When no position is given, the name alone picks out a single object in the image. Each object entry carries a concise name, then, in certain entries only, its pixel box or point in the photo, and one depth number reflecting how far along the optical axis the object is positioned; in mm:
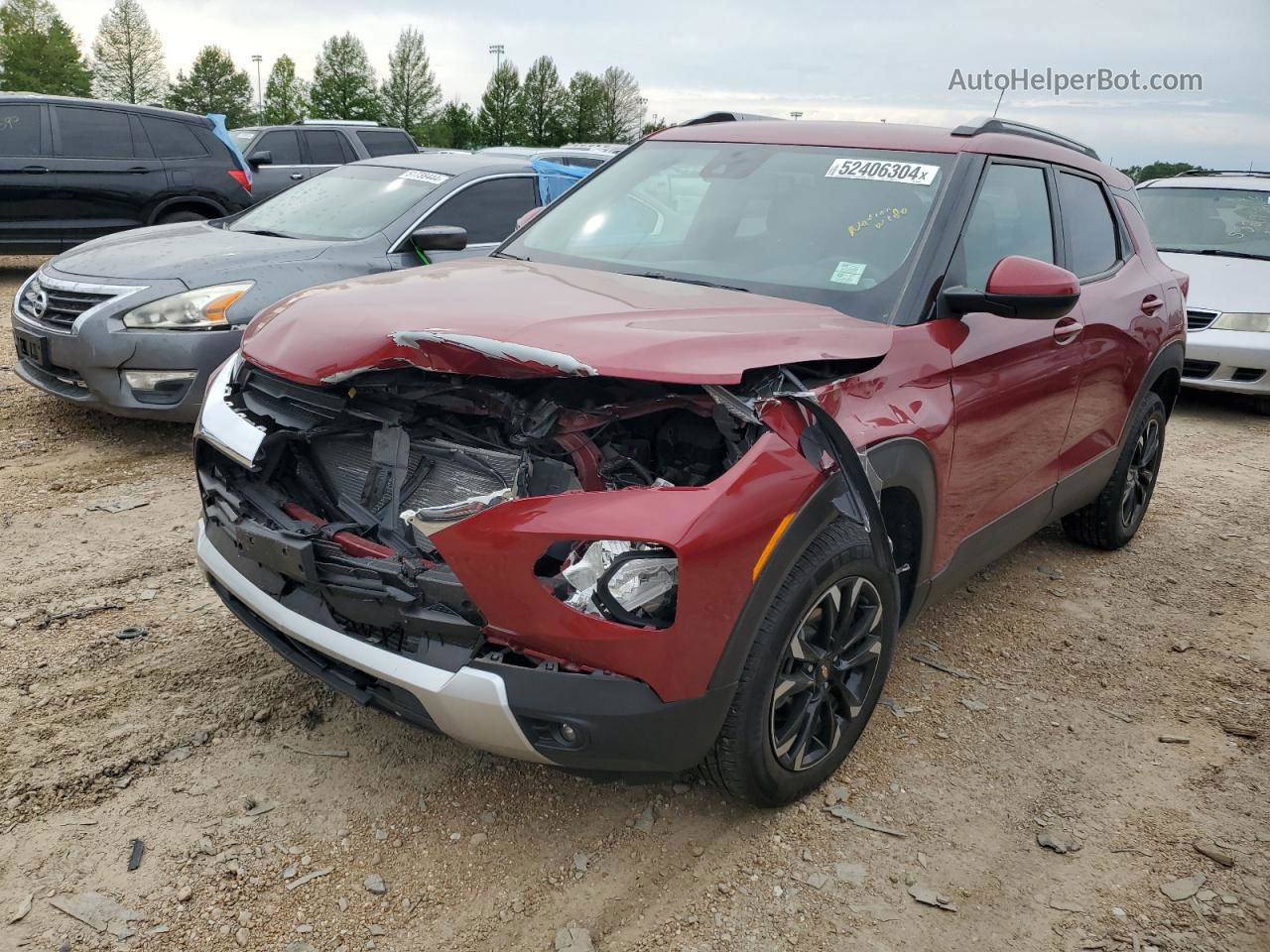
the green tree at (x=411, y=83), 75562
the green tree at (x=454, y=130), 67250
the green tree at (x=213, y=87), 74562
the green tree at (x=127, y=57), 70375
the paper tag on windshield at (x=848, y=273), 3219
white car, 8070
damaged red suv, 2334
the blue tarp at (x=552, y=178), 6906
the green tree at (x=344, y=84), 72375
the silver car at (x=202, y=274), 5277
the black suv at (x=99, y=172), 10125
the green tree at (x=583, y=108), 76875
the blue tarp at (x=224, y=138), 10578
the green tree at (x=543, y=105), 75500
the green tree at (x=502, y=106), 74375
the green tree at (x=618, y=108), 78875
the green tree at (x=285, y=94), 74375
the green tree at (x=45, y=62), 61812
